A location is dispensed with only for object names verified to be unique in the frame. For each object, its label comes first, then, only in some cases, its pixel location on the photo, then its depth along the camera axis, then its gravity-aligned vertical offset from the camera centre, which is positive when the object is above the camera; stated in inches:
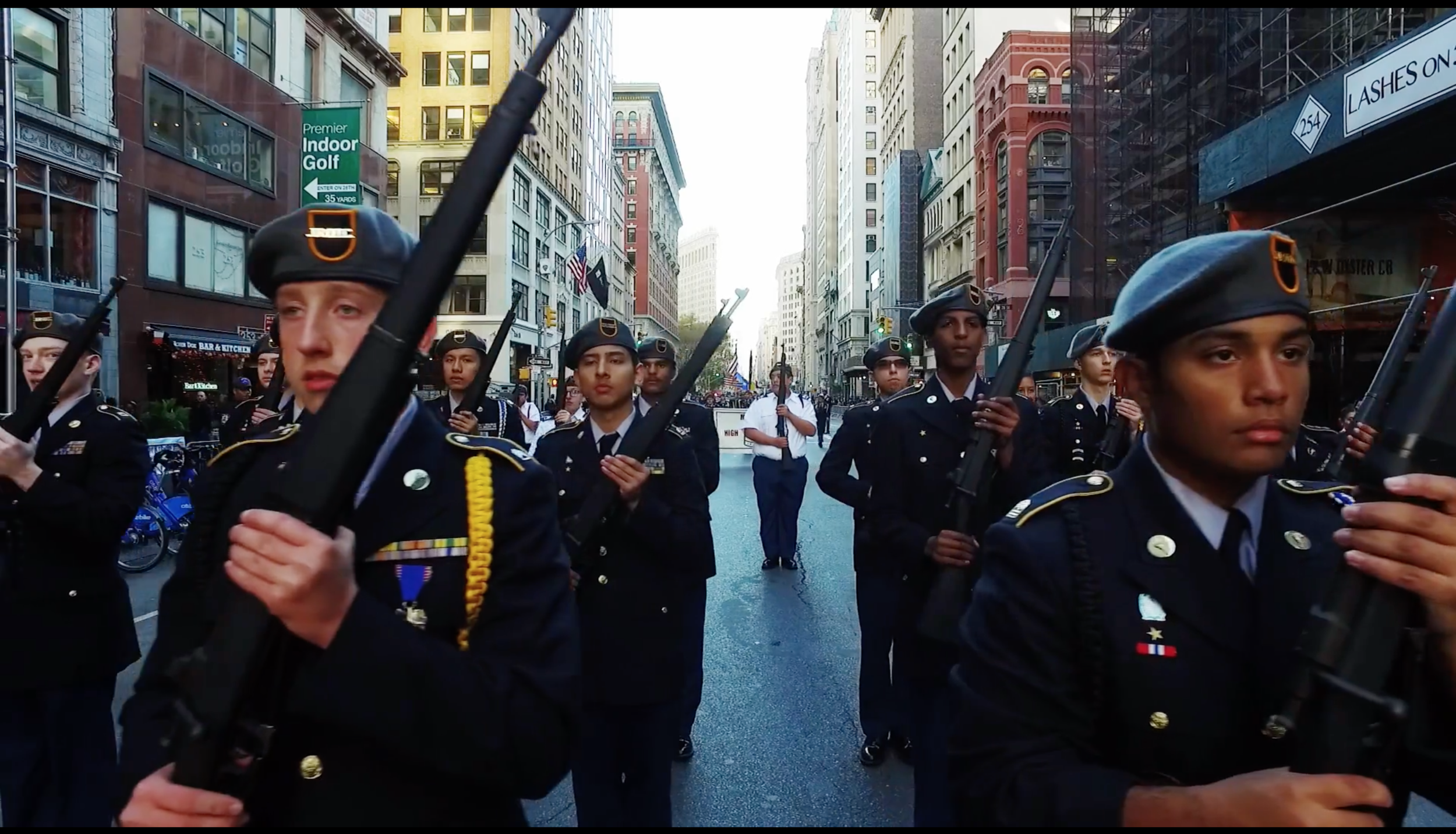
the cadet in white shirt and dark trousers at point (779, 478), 408.2 -29.5
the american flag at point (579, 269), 1208.8 +207.7
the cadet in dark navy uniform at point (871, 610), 191.9 -46.3
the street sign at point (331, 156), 669.3 +203.6
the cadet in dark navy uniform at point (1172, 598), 58.9 -13.0
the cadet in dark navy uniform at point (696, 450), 196.7 -9.9
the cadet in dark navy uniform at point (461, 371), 258.1 +13.3
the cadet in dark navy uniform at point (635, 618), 128.8 -32.0
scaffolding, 620.4 +281.4
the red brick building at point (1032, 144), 1669.5 +533.9
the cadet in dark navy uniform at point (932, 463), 148.6 -9.0
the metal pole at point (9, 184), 454.9 +132.2
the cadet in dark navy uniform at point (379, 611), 52.6 -13.5
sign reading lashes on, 389.1 +164.2
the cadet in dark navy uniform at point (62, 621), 126.9 -31.4
